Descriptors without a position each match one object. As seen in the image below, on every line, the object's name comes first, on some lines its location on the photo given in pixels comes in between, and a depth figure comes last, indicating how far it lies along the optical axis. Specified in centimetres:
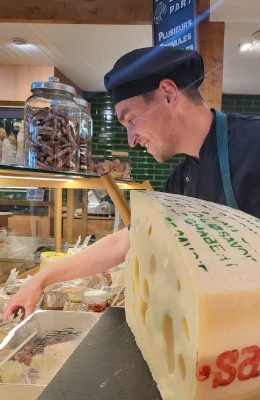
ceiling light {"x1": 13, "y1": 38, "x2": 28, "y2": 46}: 394
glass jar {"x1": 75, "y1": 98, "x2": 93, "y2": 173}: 175
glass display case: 214
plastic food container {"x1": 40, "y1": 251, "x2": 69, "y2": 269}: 222
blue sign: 278
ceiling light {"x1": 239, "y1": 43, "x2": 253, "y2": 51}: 401
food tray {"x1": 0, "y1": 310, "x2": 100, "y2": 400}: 125
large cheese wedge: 43
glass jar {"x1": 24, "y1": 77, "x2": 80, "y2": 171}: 152
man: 129
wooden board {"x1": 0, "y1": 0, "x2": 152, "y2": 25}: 321
